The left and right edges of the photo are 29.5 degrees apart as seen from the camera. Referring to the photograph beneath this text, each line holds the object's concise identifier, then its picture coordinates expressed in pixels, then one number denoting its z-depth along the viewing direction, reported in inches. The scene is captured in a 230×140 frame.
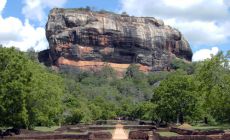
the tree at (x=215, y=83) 1947.3
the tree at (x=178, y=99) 2669.8
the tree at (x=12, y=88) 1636.3
